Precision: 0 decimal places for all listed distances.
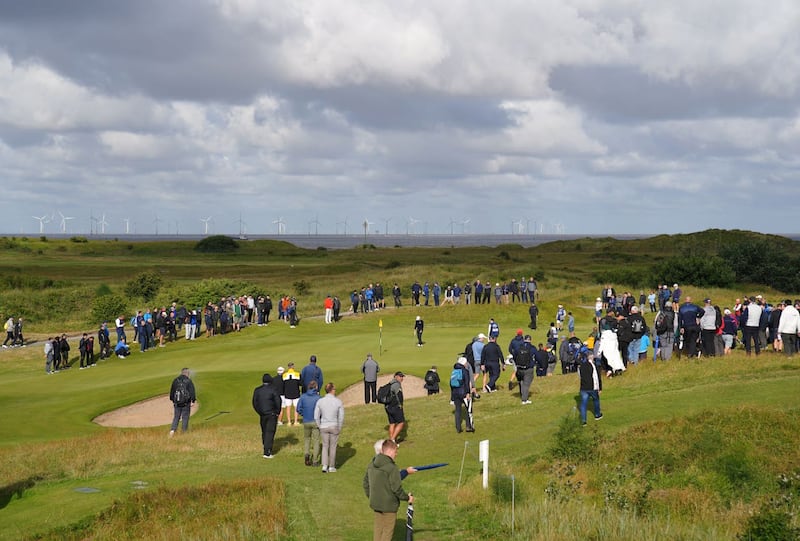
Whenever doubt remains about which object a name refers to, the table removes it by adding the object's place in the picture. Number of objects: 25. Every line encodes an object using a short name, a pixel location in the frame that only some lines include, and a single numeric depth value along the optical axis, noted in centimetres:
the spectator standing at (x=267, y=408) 1842
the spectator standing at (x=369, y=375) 2580
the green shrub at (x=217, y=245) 18525
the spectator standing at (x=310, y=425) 1778
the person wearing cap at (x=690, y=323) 2642
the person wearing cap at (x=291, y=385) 2252
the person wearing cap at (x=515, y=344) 2295
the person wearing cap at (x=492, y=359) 2483
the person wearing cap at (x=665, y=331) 2631
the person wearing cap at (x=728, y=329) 2709
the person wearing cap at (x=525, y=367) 2250
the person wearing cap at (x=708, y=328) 2645
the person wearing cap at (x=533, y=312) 4325
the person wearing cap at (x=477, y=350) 2652
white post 1475
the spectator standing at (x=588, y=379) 1898
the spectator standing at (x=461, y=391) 1986
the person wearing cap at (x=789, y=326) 2524
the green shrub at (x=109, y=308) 5800
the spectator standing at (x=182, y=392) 2161
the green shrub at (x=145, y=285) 7761
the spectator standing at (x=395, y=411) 1908
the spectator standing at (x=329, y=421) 1664
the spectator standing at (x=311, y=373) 2208
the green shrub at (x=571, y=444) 1681
